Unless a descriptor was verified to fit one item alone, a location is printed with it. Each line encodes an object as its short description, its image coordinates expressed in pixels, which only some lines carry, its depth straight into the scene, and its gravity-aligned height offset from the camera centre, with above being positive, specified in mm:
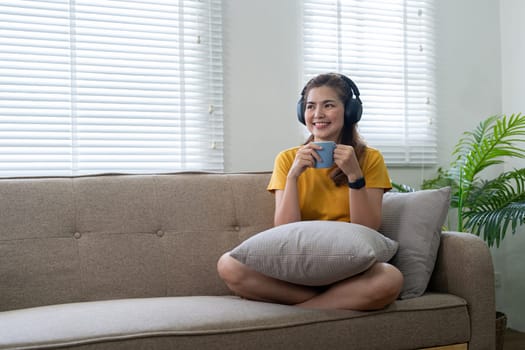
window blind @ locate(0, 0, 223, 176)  2630 +398
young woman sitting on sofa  1888 -57
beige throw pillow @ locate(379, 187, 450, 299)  2109 -189
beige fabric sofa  1715 -343
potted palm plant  2787 -102
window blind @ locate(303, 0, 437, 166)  3236 +599
